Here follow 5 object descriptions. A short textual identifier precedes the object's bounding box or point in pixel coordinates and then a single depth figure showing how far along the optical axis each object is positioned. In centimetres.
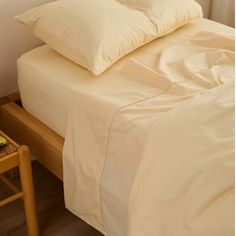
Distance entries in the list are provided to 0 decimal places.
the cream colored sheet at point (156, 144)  112
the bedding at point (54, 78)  159
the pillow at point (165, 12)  179
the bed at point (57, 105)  140
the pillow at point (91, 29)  159
